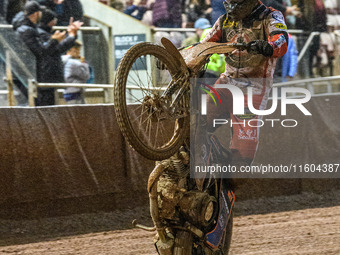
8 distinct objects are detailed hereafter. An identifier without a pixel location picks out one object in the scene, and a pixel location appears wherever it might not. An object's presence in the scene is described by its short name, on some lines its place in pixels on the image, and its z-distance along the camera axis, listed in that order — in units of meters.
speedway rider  9.37
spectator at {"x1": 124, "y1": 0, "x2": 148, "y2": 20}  16.44
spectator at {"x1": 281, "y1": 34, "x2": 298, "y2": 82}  17.59
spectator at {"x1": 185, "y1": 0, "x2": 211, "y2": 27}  17.06
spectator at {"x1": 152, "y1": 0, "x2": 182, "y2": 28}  16.77
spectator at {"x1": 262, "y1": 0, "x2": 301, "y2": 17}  17.36
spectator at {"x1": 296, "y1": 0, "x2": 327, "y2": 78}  18.09
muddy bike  8.23
